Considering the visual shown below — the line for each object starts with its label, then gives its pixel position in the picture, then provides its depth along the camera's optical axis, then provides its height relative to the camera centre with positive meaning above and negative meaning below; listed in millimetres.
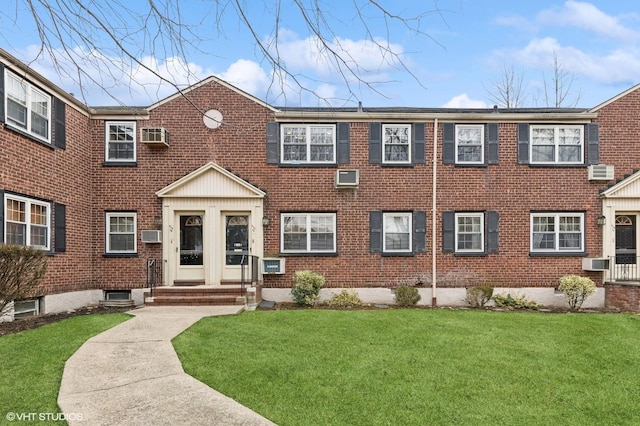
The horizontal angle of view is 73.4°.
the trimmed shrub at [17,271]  6988 -959
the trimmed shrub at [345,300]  11344 -2283
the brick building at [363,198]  11930 +493
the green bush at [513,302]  11508 -2348
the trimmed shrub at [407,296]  11430 -2158
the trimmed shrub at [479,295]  11531 -2141
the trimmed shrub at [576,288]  11398 -1955
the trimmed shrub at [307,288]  11148 -1891
